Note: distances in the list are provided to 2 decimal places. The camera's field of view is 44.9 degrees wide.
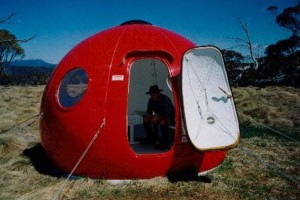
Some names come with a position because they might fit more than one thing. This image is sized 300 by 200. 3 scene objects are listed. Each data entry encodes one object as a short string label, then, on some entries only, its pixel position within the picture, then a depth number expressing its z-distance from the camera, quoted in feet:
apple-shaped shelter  21.33
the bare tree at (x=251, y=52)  99.14
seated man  25.26
